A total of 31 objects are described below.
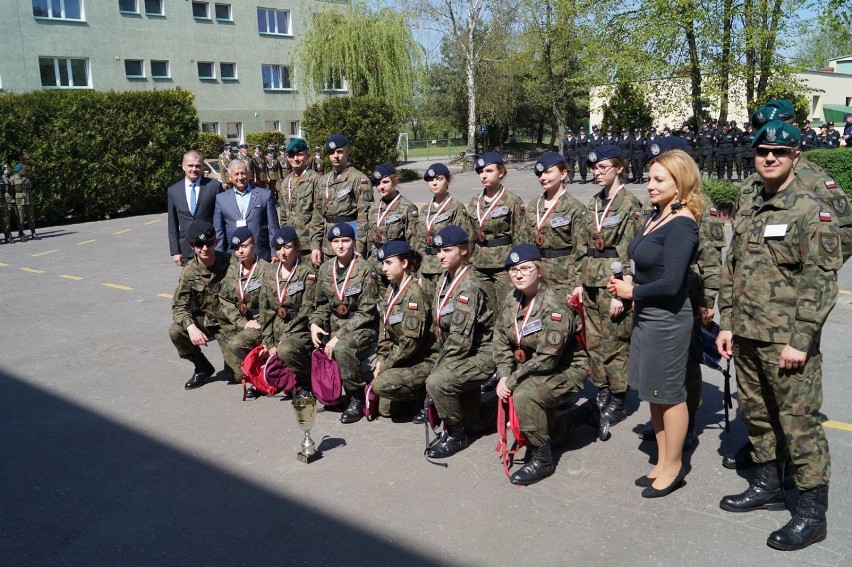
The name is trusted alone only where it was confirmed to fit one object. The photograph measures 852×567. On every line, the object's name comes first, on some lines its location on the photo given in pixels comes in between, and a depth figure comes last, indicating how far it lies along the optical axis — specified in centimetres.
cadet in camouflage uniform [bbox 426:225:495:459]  550
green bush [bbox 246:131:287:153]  4006
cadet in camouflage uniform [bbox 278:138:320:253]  922
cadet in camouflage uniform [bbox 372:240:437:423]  602
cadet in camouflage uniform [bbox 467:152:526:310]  741
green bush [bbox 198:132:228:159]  3416
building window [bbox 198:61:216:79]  4025
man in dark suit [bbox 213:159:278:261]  883
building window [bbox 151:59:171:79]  3825
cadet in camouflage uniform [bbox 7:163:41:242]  1964
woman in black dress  442
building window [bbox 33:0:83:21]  3372
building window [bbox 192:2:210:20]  3934
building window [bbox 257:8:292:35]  4241
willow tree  3722
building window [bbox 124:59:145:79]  3712
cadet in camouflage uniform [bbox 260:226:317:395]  689
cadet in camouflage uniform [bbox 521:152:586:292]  655
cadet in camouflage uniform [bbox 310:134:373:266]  878
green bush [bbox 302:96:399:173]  3158
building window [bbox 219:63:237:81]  4109
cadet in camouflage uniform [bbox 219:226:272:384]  720
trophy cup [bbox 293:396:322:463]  543
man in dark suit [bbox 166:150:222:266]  897
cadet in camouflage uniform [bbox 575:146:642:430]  602
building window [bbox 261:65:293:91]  4319
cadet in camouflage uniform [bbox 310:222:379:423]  644
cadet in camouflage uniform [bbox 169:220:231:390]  748
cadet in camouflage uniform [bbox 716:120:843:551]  394
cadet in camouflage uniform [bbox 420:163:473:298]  766
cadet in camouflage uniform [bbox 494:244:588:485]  509
